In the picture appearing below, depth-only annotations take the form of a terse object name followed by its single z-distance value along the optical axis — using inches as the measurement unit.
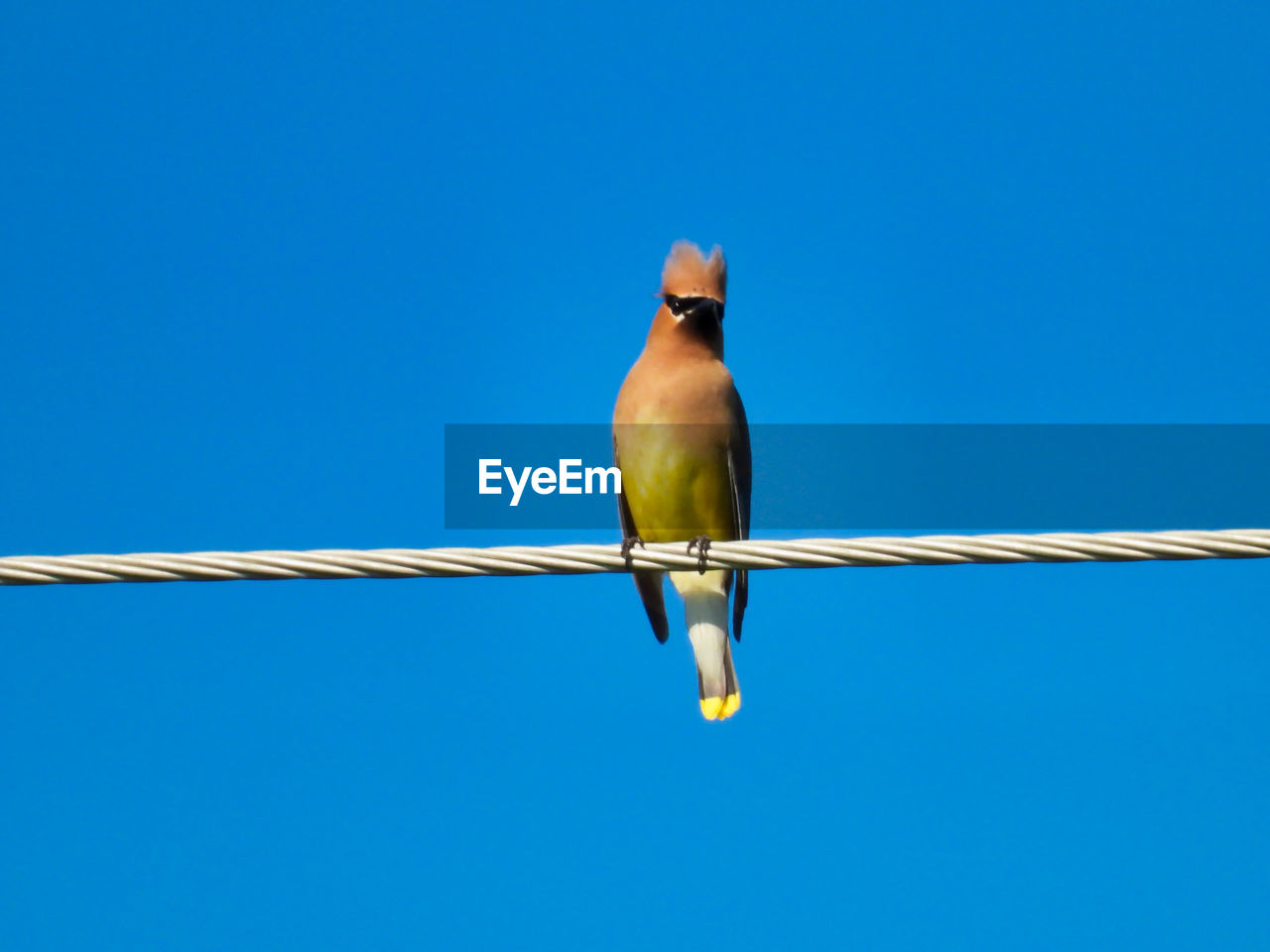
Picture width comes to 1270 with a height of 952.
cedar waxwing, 211.6
